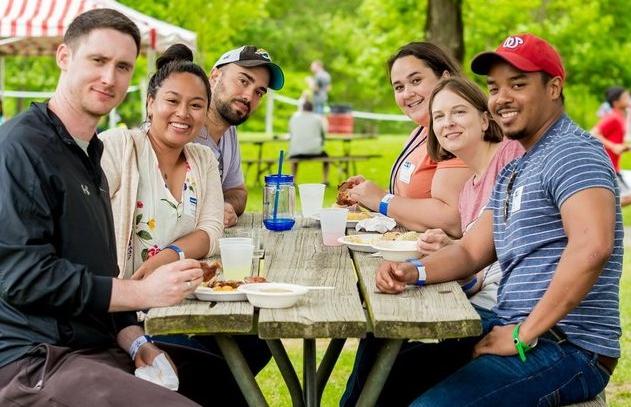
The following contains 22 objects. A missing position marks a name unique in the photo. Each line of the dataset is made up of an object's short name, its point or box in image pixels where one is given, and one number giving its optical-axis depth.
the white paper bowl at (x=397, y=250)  4.02
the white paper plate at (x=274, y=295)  3.23
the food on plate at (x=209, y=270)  3.59
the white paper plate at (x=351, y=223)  5.16
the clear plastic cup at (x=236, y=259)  3.68
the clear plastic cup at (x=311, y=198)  5.47
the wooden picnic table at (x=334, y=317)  3.11
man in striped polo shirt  3.30
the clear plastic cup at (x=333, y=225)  4.54
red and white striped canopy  15.03
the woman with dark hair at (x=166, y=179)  4.21
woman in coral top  4.95
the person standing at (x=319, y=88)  26.92
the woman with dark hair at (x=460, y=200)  4.13
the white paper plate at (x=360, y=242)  4.36
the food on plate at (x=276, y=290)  3.30
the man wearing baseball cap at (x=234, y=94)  5.73
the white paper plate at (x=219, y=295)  3.34
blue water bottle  5.09
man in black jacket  3.10
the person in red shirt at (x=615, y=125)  14.72
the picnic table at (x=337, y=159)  17.12
